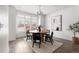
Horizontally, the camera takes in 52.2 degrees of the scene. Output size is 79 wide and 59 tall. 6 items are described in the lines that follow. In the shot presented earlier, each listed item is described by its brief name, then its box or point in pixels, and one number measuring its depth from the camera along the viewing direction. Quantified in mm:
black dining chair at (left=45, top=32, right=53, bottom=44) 1987
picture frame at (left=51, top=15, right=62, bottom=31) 2064
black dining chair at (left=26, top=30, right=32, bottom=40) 1990
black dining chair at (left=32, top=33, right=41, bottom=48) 1946
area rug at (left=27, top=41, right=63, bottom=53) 1836
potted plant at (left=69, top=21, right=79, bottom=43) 1935
